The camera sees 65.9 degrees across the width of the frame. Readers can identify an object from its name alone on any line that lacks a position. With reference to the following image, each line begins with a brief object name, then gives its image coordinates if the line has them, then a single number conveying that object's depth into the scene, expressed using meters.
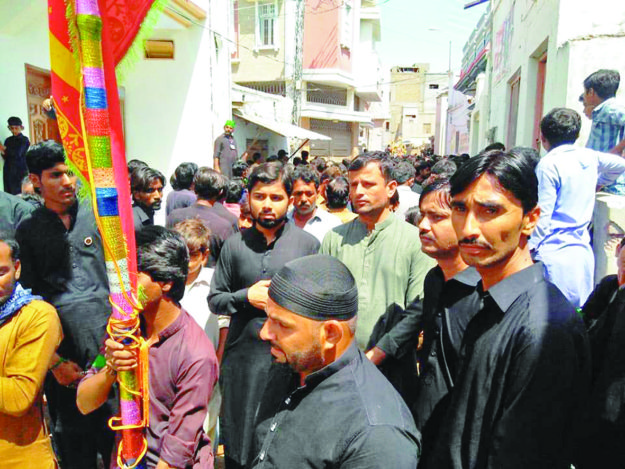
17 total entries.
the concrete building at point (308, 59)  21.16
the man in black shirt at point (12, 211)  3.12
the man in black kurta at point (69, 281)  2.76
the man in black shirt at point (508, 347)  1.27
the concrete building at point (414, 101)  52.56
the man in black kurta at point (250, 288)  2.54
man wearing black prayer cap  1.33
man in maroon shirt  1.90
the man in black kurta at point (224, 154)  10.26
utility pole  20.24
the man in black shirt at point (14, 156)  6.43
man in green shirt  2.58
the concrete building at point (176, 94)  10.12
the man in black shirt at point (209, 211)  3.89
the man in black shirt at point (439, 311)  1.88
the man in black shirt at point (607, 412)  1.64
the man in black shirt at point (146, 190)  4.23
